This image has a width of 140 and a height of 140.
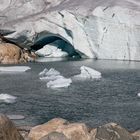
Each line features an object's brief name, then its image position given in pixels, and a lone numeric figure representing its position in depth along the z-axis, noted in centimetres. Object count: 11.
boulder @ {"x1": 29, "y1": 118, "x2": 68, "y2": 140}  1009
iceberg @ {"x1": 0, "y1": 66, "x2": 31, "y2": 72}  2341
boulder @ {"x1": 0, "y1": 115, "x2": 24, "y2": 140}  759
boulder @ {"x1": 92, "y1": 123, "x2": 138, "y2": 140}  893
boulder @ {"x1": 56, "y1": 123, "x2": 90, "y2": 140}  965
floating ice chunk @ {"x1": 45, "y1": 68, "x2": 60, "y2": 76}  2100
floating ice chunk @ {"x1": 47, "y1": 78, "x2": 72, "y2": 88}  1855
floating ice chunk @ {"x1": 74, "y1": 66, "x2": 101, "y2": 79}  2094
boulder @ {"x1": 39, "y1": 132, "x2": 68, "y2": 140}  845
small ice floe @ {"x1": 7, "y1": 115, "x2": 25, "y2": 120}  1306
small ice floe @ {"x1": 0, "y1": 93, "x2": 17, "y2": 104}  1547
